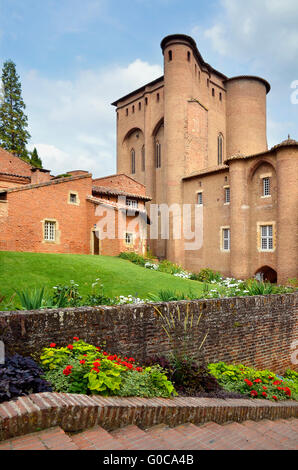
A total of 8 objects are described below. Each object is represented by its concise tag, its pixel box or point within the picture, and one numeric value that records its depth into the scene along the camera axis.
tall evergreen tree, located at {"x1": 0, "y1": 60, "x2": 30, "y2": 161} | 38.06
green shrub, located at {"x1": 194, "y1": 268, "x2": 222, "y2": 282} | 22.45
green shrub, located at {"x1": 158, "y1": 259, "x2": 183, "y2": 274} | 20.87
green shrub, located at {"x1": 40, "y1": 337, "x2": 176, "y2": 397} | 3.83
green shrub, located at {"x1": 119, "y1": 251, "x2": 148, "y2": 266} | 21.52
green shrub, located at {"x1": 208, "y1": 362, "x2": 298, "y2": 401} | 6.00
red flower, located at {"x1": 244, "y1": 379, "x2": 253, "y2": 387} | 6.02
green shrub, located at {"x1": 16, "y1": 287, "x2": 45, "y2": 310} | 6.21
